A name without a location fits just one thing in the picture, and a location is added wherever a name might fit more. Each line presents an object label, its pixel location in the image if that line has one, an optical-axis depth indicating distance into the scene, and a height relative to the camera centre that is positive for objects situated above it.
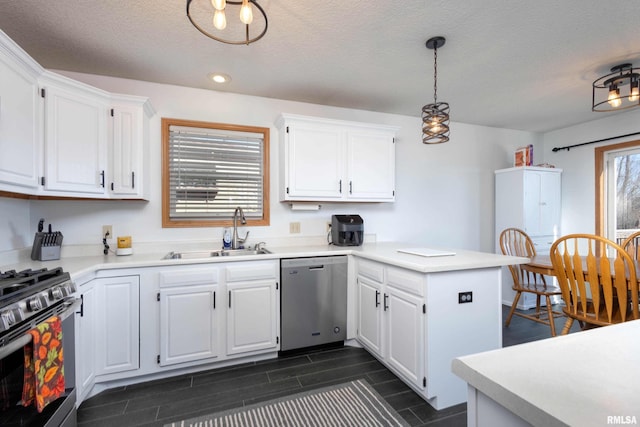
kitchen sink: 2.72 -0.37
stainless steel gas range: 1.17 -0.48
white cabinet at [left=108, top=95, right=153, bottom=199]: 2.32 +0.53
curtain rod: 3.49 +0.92
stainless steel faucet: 2.85 -0.17
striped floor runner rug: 1.75 -1.23
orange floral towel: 1.24 -0.65
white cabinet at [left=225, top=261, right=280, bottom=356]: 2.38 -0.76
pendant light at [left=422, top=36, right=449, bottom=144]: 2.02 +0.65
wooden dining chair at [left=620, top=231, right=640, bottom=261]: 2.46 -0.31
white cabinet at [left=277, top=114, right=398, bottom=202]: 2.86 +0.54
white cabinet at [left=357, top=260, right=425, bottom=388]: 1.92 -0.79
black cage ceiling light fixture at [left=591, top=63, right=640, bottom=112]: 2.31 +1.11
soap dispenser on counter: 2.83 -0.26
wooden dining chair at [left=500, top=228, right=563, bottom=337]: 2.93 -0.74
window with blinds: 2.80 +0.40
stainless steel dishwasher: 2.54 -0.77
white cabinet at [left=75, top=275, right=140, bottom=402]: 1.92 -0.79
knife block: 2.18 -0.25
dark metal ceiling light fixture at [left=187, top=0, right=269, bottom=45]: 1.76 +1.23
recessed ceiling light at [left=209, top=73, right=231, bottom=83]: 2.59 +1.20
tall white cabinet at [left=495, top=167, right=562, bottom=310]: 3.76 +0.10
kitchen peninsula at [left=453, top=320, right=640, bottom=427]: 0.46 -0.30
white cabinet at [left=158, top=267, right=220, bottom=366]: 2.21 -0.77
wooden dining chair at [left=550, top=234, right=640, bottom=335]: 1.91 -0.50
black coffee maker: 2.99 -0.18
